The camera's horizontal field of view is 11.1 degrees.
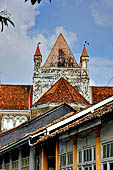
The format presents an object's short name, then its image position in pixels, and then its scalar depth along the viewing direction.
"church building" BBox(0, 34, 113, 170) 15.37
